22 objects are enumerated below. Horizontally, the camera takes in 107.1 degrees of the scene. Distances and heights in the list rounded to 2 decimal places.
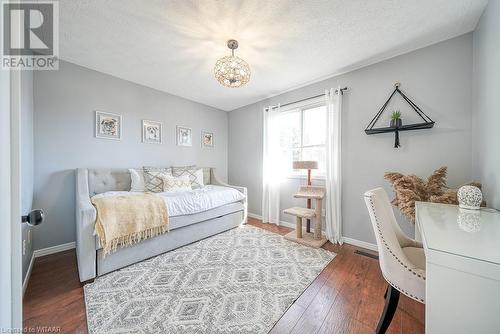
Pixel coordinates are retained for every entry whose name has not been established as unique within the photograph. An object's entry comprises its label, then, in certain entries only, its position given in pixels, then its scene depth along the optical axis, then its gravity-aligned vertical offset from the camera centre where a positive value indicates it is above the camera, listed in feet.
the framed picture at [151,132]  10.32 +1.89
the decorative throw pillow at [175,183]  9.50 -0.97
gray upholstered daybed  5.64 -2.69
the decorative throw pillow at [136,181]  9.16 -0.83
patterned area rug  4.30 -3.64
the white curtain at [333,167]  8.66 -0.07
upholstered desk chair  3.36 -1.97
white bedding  7.68 -1.59
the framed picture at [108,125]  8.76 +1.92
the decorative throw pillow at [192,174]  10.96 -0.54
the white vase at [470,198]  4.40 -0.77
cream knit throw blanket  5.81 -1.88
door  1.78 -0.37
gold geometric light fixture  6.37 +3.33
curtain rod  8.68 +3.60
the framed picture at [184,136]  11.84 +1.89
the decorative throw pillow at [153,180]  9.37 -0.79
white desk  2.06 -1.38
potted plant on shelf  7.03 +1.76
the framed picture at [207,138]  13.15 +1.92
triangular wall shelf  6.66 +1.53
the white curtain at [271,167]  11.14 -0.12
